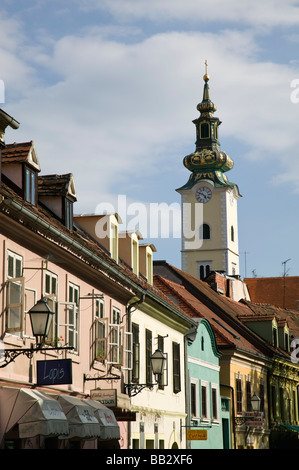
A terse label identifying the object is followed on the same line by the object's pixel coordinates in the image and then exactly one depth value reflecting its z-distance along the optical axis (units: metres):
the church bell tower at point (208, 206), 102.31
